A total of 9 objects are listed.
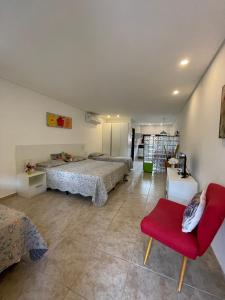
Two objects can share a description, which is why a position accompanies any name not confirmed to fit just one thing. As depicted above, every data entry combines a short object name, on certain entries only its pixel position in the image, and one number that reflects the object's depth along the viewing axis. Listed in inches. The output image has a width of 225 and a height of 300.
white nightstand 120.4
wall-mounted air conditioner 229.0
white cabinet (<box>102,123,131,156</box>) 278.1
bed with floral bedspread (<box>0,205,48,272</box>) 47.9
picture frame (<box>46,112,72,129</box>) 156.1
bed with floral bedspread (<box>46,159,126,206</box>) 112.7
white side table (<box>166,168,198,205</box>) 95.7
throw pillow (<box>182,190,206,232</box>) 49.2
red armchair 43.6
